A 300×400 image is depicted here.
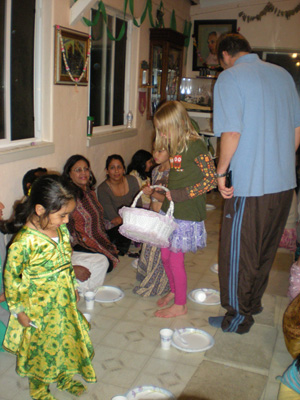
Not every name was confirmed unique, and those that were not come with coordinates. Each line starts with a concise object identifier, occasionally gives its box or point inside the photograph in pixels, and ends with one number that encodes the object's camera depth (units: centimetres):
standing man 225
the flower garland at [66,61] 328
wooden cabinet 522
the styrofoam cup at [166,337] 241
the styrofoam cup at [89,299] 284
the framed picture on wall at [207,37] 653
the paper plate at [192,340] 244
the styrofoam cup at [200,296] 299
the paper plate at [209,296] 300
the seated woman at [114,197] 392
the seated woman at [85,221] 344
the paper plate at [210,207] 554
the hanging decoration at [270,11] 623
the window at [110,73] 425
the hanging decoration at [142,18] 378
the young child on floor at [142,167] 452
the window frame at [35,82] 299
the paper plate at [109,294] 299
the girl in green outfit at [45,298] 190
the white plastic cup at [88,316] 267
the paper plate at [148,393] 203
